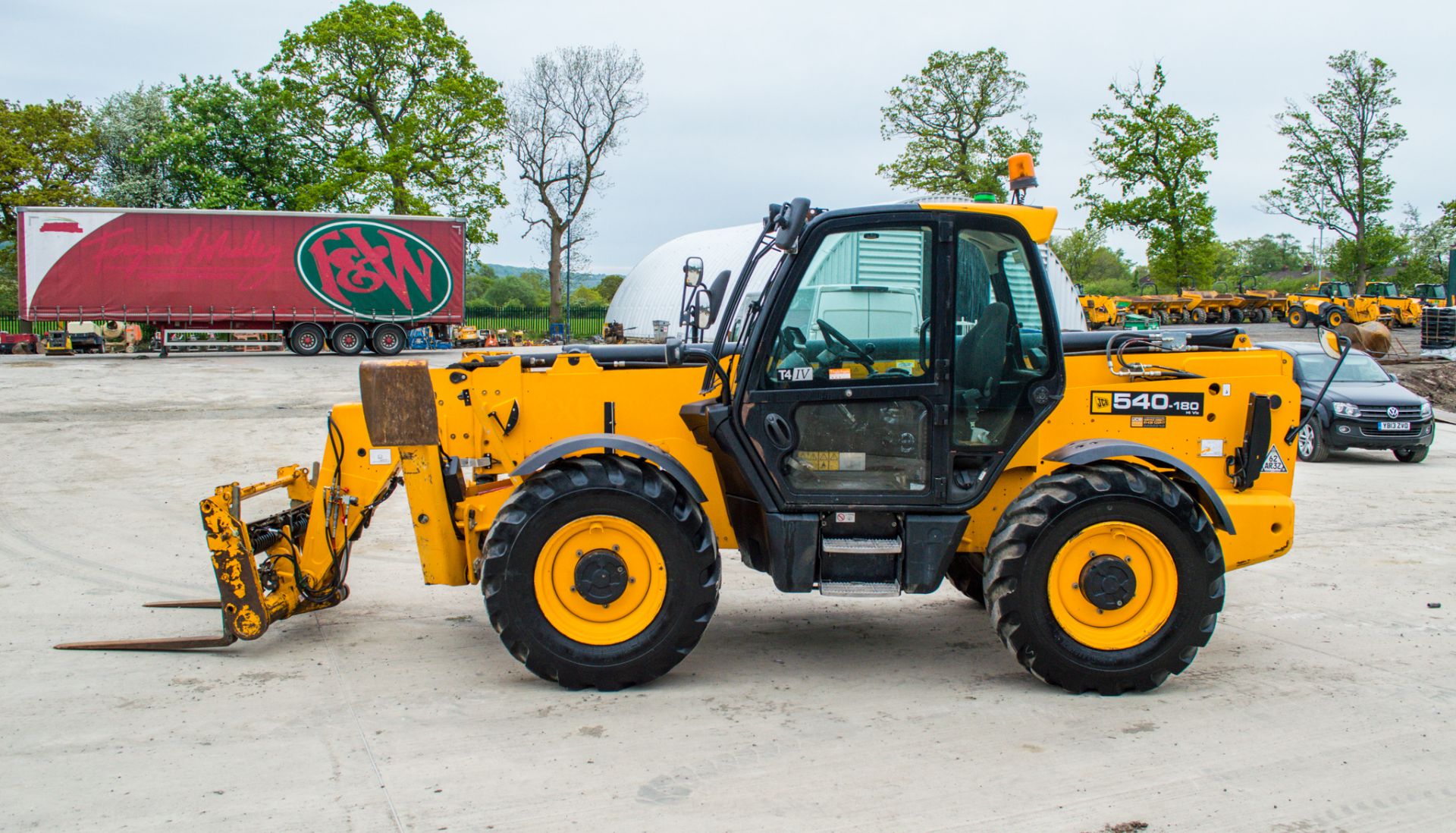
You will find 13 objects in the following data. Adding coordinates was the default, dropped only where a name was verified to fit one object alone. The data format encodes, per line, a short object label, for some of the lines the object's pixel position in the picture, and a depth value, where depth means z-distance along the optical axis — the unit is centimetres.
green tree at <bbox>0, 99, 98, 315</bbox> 4309
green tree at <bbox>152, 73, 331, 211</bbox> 4238
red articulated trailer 2755
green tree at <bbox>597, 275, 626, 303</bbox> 7488
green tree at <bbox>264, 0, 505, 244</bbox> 4206
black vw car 1348
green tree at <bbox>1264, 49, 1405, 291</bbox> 4891
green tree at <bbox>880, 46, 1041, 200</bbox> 4659
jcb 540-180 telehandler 500
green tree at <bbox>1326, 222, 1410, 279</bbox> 4966
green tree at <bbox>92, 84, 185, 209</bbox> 4341
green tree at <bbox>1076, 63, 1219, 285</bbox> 4297
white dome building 4284
